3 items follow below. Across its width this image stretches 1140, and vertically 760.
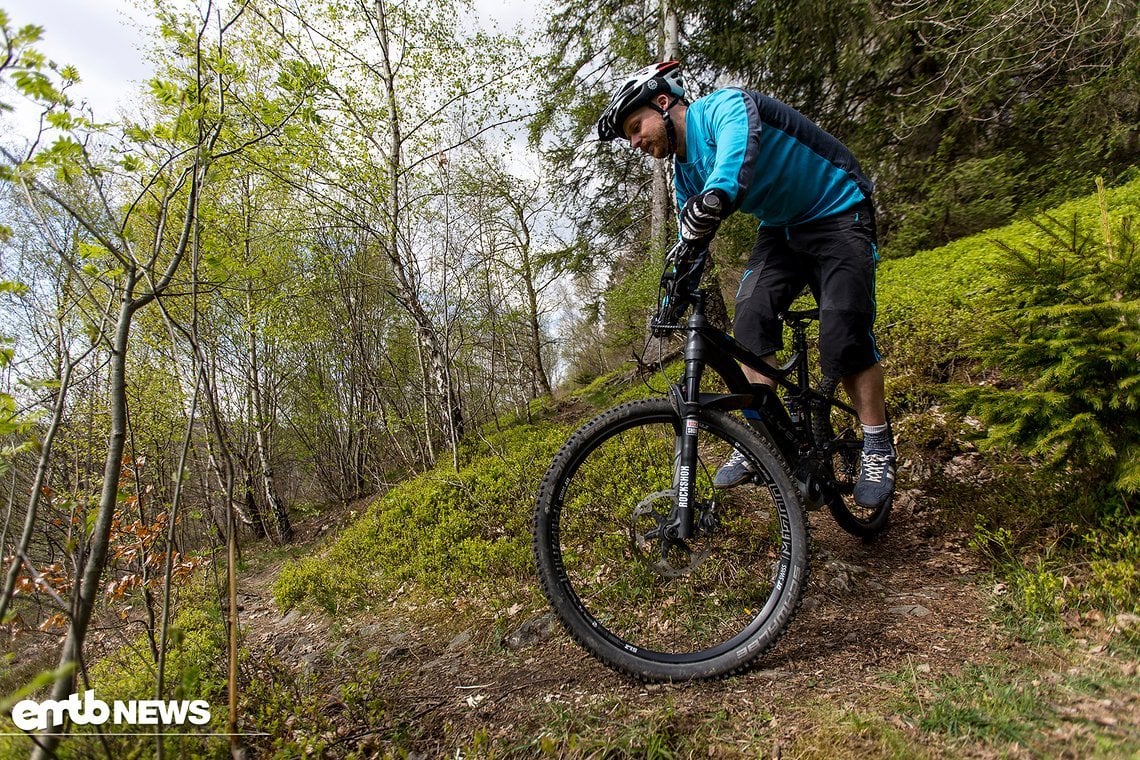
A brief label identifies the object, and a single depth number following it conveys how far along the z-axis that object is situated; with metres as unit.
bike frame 2.03
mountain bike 1.93
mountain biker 2.21
